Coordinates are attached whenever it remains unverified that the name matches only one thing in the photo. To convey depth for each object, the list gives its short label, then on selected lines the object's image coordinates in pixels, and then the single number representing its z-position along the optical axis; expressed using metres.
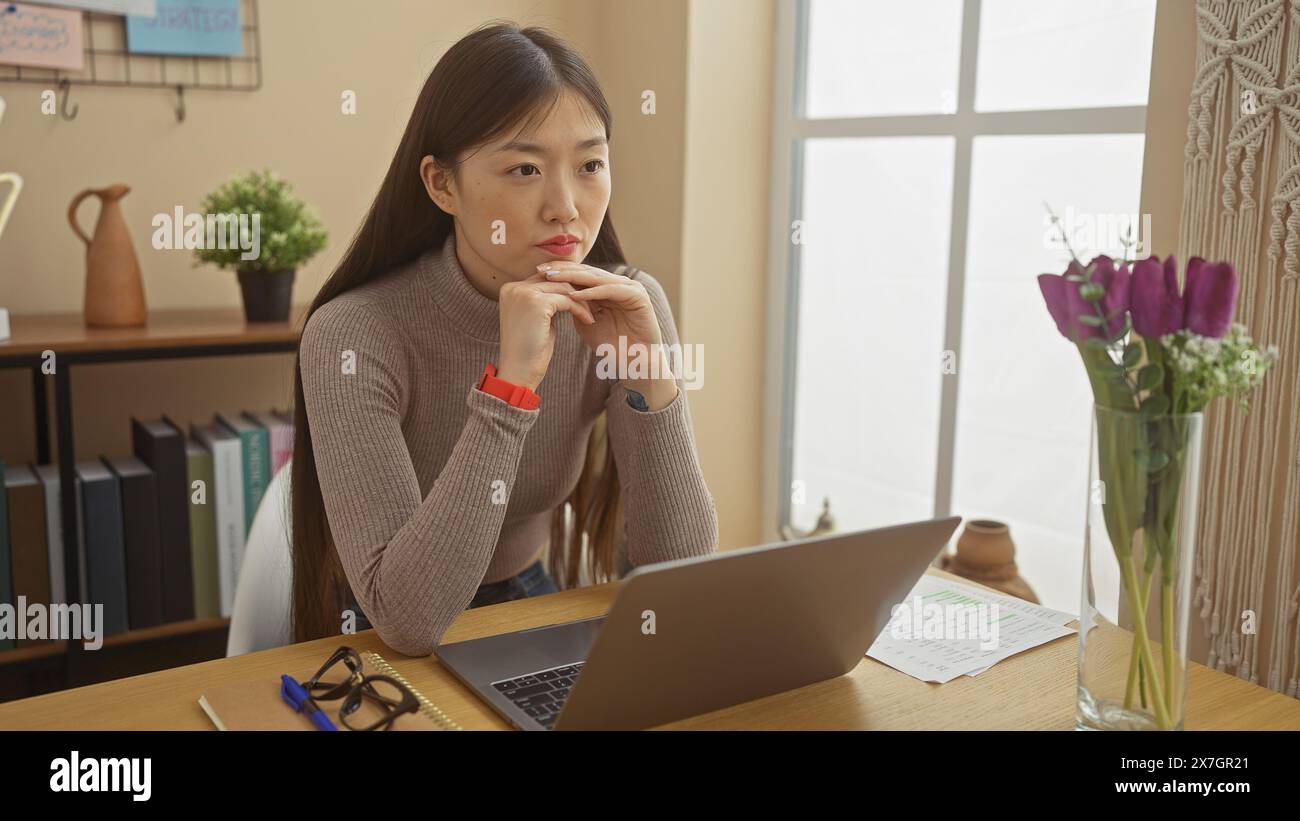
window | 2.00
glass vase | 0.82
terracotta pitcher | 2.05
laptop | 0.82
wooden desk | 0.93
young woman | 1.15
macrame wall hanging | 1.45
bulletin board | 2.18
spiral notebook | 0.89
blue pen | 0.88
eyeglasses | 0.90
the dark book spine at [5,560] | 1.94
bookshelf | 1.91
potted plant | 2.12
